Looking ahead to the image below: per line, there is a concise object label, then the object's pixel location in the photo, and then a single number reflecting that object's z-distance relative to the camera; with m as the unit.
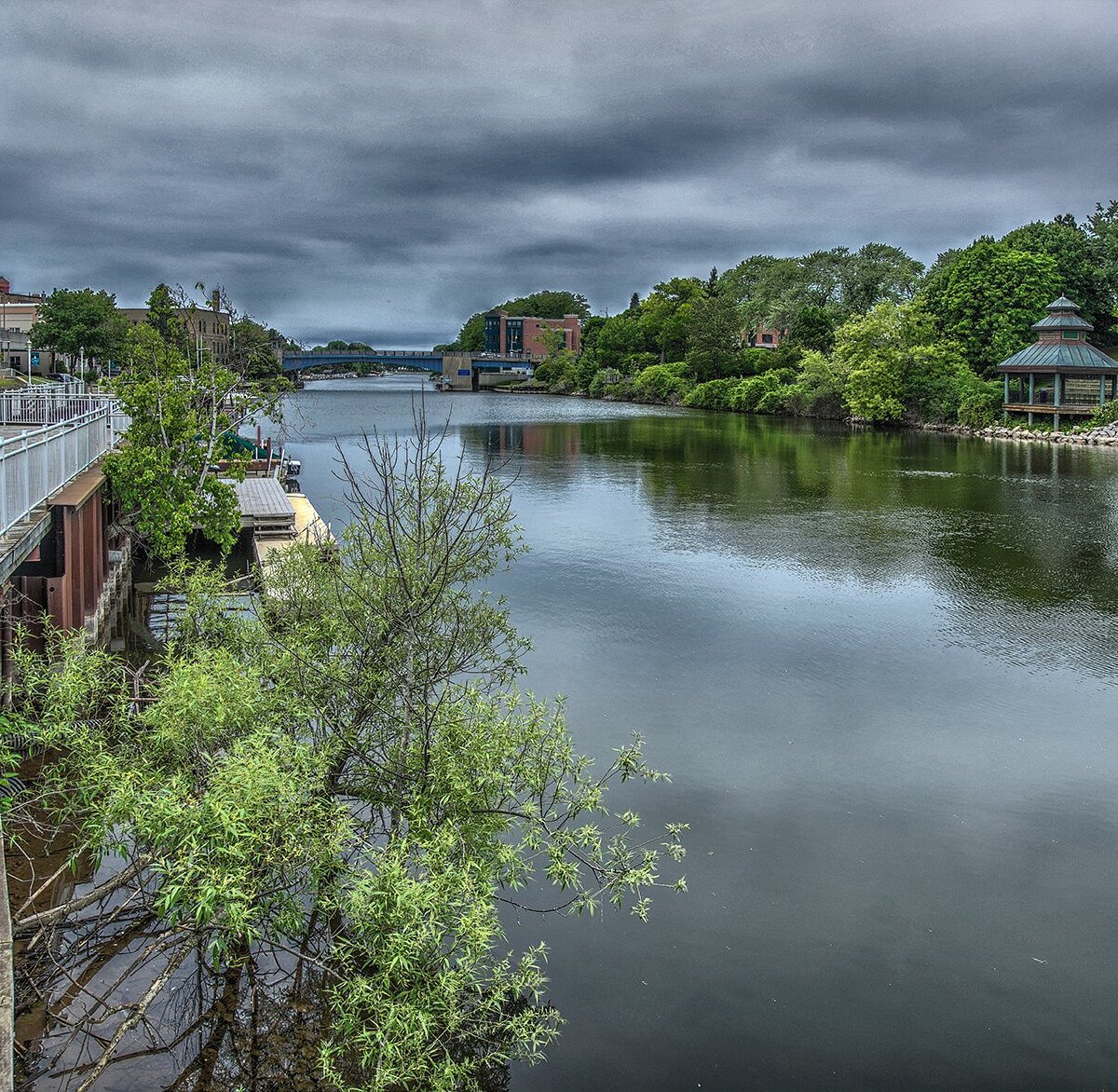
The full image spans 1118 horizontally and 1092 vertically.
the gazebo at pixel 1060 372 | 72.61
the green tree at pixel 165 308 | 41.08
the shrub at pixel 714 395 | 109.07
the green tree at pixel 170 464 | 23.41
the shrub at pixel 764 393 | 100.06
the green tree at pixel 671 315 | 138.25
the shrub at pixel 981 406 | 76.50
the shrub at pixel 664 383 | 121.75
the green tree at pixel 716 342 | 119.25
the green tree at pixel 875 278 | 114.25
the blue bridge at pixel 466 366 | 172.38
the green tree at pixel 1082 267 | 83.69
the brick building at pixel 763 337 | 146.50
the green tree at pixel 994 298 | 81.06
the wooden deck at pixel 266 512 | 29.66
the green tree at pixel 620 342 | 146.38
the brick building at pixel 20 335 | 85.94
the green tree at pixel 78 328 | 81.62
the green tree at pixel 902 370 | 81.69
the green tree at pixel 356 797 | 7.81
